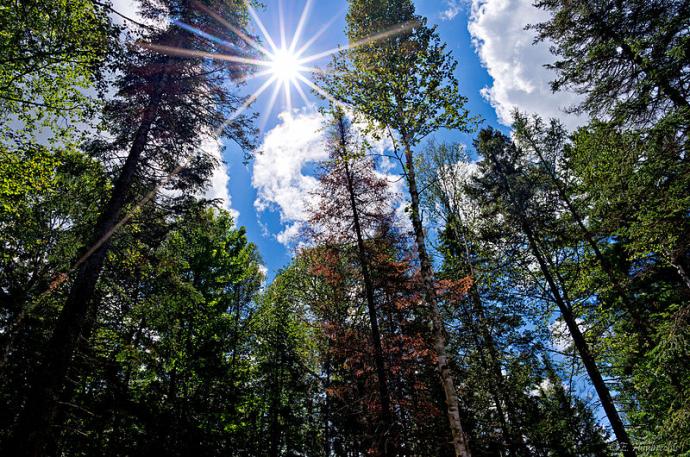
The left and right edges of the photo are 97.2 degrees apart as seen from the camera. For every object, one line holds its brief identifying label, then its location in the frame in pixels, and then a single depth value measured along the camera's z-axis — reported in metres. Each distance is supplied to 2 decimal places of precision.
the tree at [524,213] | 9.98
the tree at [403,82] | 7.35
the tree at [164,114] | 7.80
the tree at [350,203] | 12.04
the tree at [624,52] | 6.71
